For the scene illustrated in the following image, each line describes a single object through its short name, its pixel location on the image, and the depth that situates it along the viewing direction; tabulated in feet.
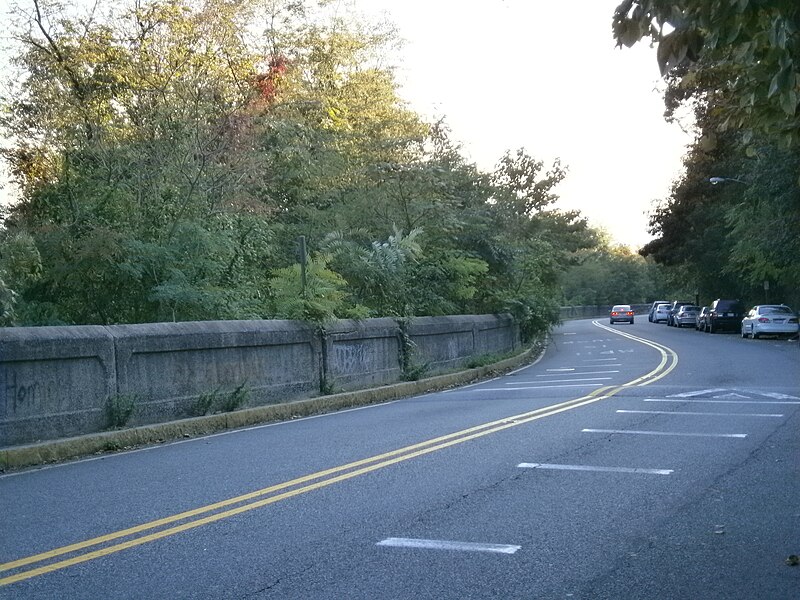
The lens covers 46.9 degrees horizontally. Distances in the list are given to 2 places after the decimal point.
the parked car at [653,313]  255.78
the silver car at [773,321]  131.44
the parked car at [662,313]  243.40
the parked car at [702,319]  175.32
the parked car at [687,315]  203.00
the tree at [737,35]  18.90
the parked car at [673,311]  220.55
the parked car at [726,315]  163.22
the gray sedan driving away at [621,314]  244.22
